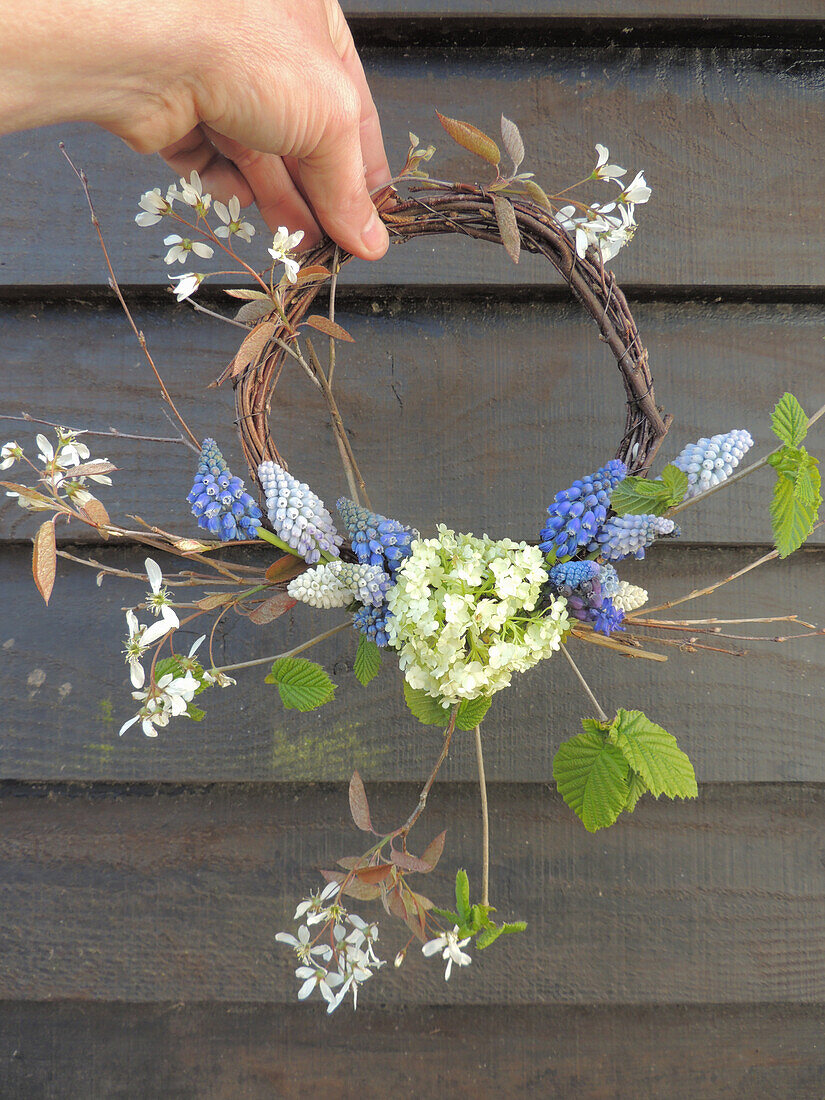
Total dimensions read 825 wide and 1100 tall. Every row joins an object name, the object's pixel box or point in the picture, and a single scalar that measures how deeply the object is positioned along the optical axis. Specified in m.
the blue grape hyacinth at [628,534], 0.50
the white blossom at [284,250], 0.48
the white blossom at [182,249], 0.55
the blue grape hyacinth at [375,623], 0.54
